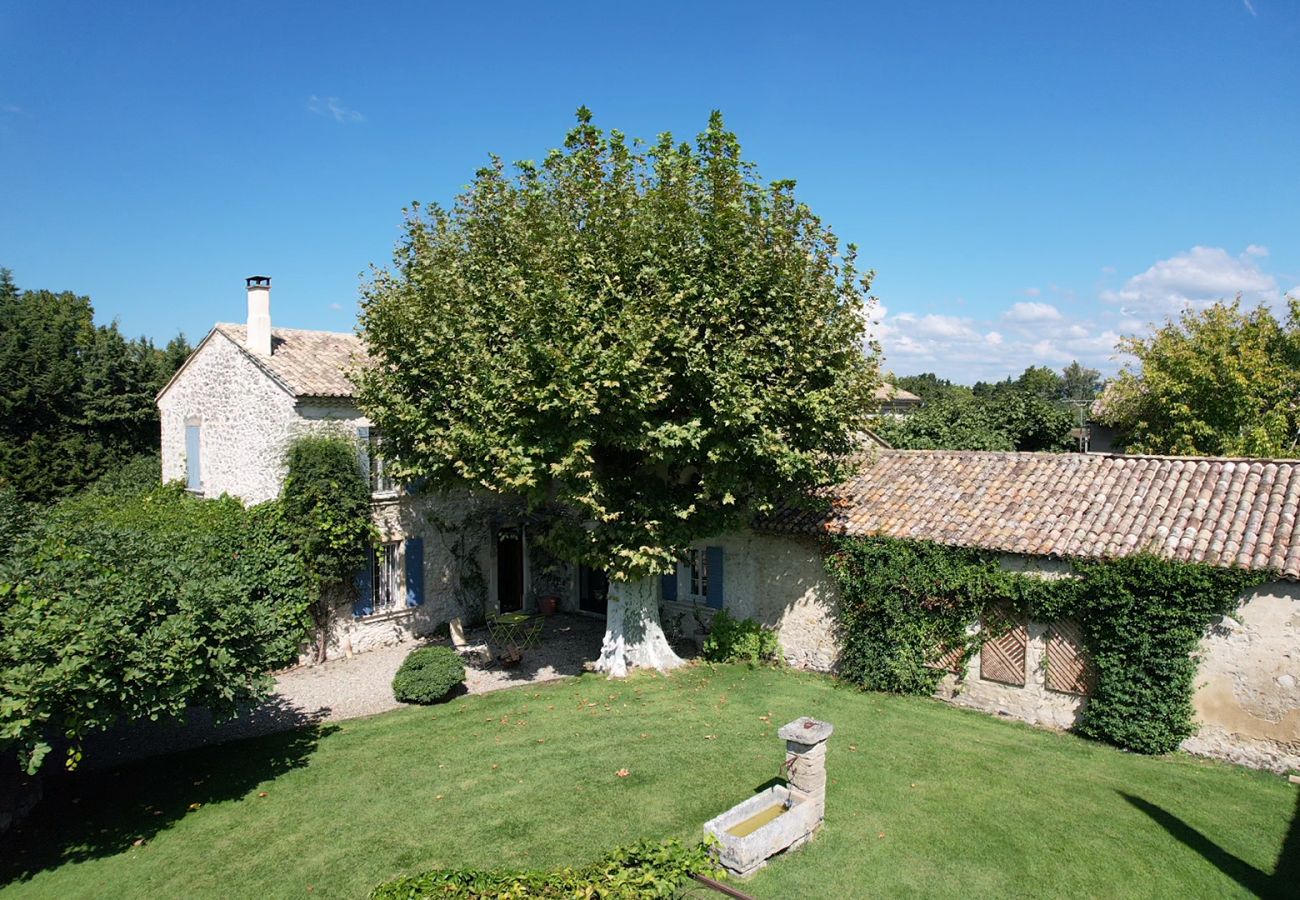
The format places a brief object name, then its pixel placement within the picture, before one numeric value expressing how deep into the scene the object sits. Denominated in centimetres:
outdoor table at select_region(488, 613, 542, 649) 1870
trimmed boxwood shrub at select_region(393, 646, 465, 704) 1523
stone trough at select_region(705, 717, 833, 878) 880
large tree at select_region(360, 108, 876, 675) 1327
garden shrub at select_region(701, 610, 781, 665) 1738
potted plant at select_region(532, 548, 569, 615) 2288
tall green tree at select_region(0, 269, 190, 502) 2789
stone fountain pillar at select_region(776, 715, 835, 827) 939
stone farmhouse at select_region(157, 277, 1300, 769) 1189
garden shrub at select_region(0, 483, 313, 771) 885
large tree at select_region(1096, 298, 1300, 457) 2538
